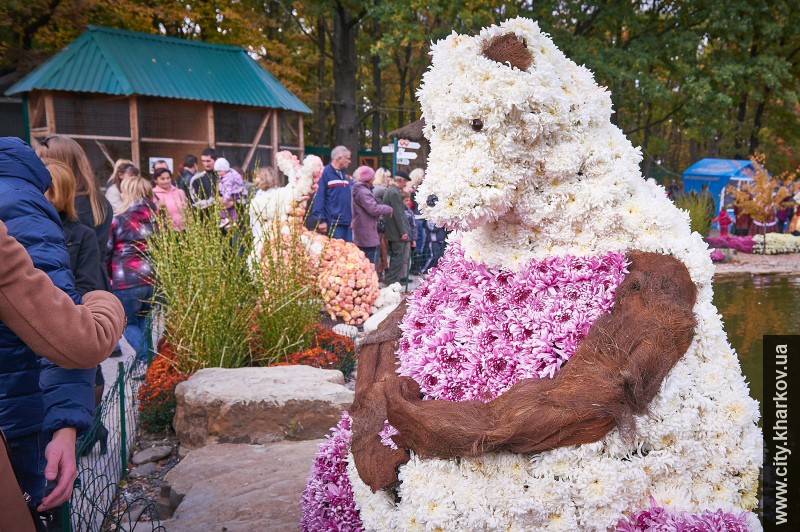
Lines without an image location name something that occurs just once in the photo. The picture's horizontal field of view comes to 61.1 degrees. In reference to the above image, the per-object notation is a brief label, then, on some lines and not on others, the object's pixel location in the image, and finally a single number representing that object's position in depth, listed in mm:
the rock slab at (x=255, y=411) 4258
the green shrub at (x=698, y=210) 13381
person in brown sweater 1493
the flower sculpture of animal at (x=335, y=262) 7094
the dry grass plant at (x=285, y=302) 5270
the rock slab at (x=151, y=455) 4468
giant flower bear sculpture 1910
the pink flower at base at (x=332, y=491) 2457
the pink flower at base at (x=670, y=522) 1936
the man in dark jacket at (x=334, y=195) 8742
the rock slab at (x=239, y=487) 3160
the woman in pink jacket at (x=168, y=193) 6953
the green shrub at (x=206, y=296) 4949
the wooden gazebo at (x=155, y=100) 14133
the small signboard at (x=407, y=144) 13992
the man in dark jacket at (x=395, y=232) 10016
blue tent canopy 19875
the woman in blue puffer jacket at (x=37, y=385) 1773
